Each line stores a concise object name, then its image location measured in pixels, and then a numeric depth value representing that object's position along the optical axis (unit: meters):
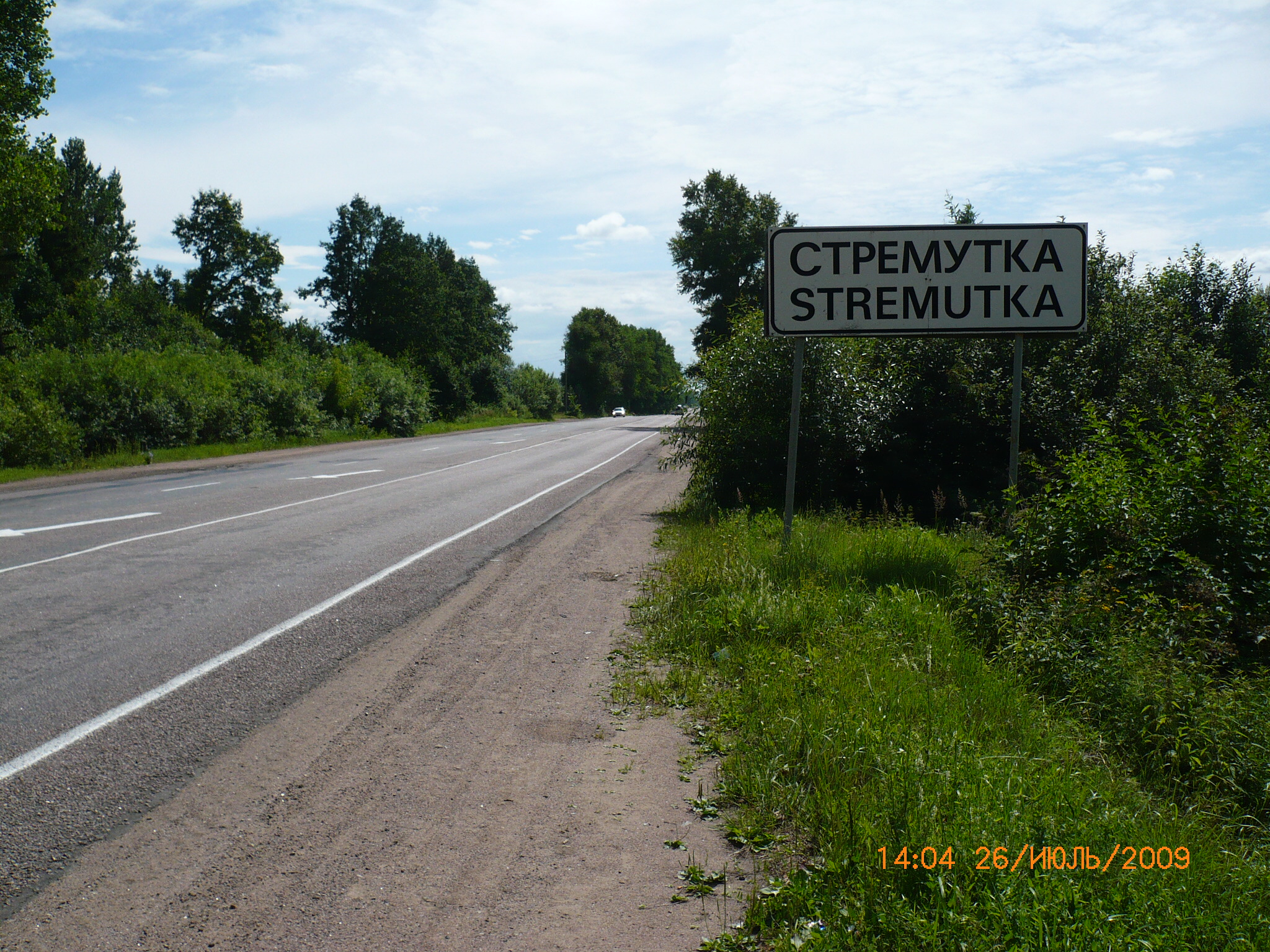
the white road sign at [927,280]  7.84
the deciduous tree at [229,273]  65.62
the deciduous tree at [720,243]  52.12
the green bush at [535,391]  83.19
